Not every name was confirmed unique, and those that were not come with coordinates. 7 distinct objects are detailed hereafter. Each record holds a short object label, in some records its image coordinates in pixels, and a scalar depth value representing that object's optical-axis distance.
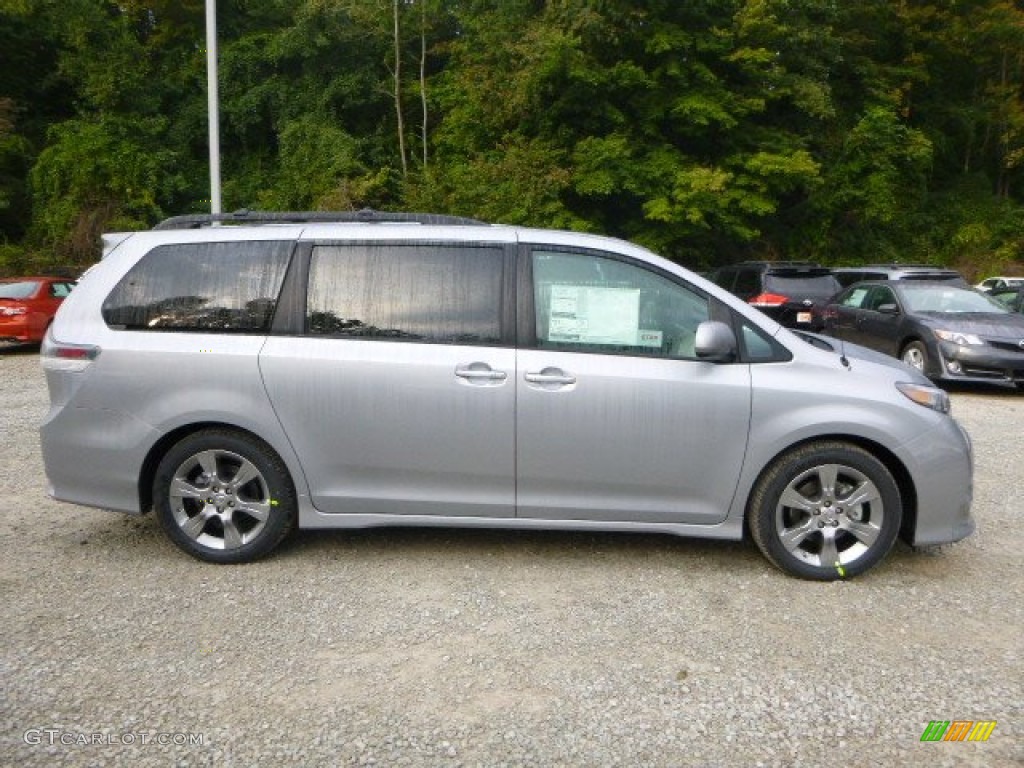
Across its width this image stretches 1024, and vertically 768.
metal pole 13.58
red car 15.29
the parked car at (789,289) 14.05
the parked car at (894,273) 14.20
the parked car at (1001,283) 19.67
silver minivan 4.24
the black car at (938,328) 10.34
